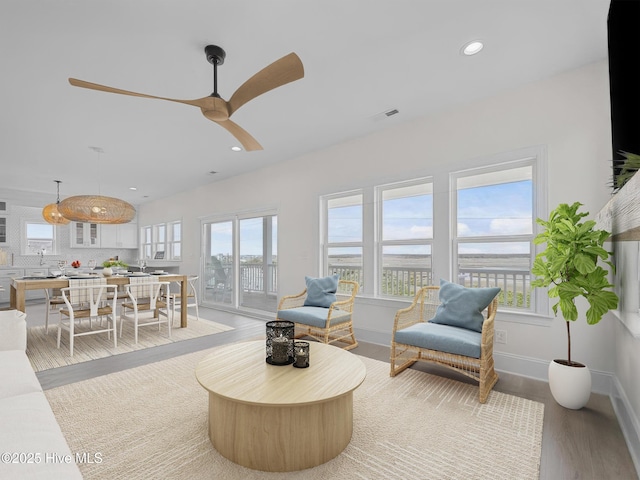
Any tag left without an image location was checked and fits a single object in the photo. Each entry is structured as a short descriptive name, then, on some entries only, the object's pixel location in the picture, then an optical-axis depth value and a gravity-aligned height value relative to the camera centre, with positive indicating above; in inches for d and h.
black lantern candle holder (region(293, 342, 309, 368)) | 81.8 -29.5
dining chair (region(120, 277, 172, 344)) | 160.3 -26.5
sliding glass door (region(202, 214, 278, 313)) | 235.9 -14.7
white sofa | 39.3 -29.0
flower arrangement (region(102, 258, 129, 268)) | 202.2 -13.1
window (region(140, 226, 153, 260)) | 353.7 +1.7
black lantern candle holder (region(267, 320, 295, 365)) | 84.0 -26.9
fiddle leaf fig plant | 81.3 -5.0
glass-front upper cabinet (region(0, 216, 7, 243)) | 283.4 +13.8
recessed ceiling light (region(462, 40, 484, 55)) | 92.0 +59.9
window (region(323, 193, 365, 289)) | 172.7 +4.7
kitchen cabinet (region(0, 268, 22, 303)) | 275.4 -29.5
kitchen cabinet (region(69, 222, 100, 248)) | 323.9 +10.2
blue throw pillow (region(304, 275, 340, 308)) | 157.3 -24.1
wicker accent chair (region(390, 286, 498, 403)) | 96.2 -32.6
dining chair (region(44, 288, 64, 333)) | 173.9 -32.7
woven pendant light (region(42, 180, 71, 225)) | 224.7 +21.5
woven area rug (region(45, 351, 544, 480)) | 64.8 -47.2
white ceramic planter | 87.5 -39.7
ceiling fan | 72.5 +40.9
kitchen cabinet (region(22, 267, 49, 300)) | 283.7 -45.8
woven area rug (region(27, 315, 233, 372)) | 131.0 -49.0
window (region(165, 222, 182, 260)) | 306.3 +3.5
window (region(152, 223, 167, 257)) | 327.6 +7.1
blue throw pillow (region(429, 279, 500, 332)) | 109.3 -21.8
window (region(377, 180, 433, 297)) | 147.1 +4.0
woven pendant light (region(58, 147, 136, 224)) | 163.6 +19.3
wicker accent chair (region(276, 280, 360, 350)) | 138.4 -34.6
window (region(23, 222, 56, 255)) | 297.7 +6.3
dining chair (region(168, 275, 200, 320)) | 198.9 -35.5
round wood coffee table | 64.4 -36.8
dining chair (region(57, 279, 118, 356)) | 141.0 -27.5
